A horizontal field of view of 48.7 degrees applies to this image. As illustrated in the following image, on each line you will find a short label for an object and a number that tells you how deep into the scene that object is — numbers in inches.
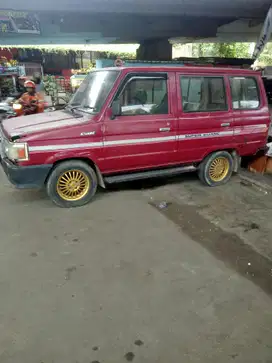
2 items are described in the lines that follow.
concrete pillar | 508.7
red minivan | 164.4
